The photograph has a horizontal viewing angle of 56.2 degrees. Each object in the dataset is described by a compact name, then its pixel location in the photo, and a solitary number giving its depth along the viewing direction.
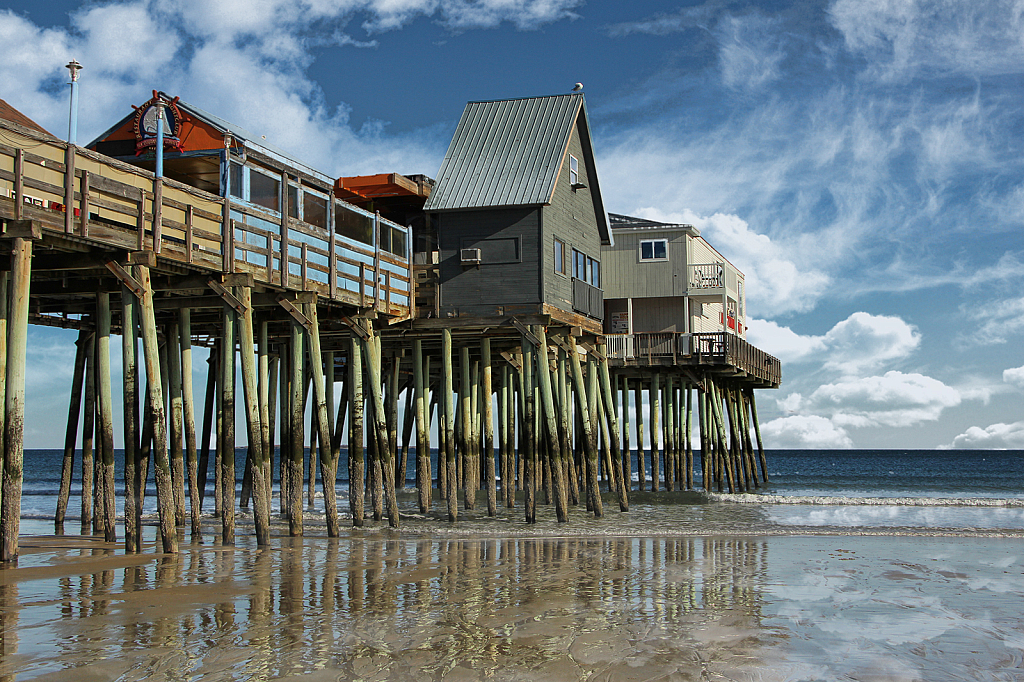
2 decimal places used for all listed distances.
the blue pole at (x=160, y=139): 15.62
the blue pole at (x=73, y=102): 13.48
